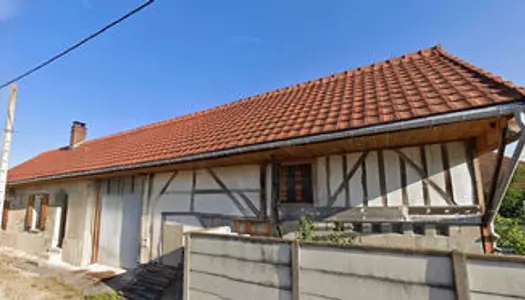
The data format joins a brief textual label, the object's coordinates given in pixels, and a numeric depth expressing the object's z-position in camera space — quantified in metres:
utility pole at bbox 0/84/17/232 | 7.31
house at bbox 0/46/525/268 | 3.52
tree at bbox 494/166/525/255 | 4.76
